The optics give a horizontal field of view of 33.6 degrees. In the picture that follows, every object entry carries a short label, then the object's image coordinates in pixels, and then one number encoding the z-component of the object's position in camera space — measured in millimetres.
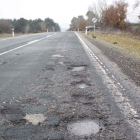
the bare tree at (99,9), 58338
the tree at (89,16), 65938
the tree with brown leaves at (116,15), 53156
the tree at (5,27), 53438
